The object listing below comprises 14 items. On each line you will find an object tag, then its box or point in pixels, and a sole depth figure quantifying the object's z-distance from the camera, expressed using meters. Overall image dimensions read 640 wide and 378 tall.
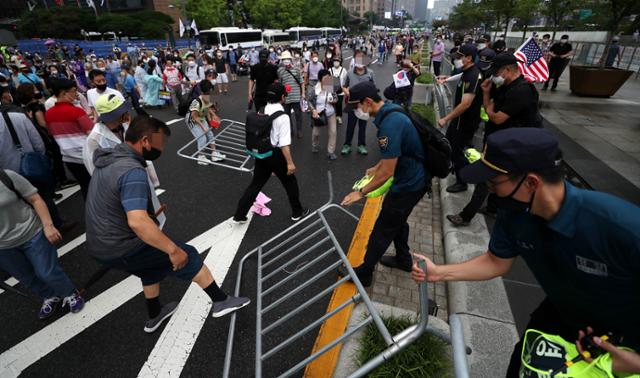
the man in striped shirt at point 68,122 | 4.39
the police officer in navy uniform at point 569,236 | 1.26
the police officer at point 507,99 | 3.73
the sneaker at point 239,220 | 4.71
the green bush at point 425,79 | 13.03
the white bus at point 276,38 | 37.31
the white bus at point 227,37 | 29.59
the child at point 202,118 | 6.67
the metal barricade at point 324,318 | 1.64
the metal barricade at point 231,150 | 6.78
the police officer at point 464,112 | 4.70
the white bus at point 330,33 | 54.84
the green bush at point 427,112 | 8.29
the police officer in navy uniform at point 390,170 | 2.89
